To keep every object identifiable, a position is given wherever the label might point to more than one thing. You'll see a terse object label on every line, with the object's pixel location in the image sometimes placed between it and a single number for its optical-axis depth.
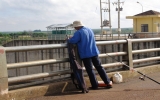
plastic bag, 7.03
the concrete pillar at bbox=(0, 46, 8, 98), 5.25
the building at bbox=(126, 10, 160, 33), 34.53
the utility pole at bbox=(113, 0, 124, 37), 47.12
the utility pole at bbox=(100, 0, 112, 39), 45.03
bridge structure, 5.32
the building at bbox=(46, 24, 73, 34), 41.44
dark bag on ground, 5.91
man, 5.91
